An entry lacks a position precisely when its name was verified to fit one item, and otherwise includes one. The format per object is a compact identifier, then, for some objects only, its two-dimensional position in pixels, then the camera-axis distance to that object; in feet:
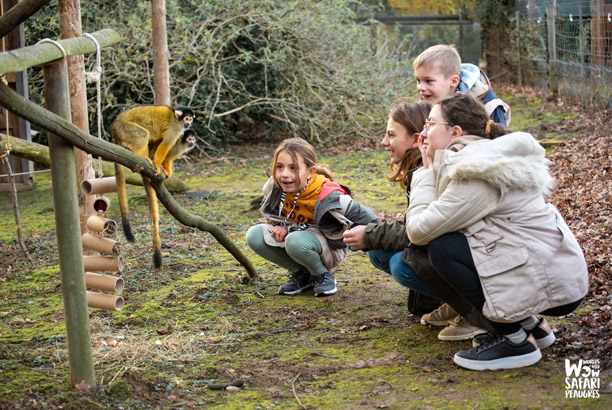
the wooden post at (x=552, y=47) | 39.86
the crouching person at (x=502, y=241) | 9.13
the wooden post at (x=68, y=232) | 8.86
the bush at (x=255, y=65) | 30.68
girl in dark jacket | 10.12
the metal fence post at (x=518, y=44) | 48.08
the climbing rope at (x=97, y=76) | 10.57
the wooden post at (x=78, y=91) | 13.78
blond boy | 12.56
